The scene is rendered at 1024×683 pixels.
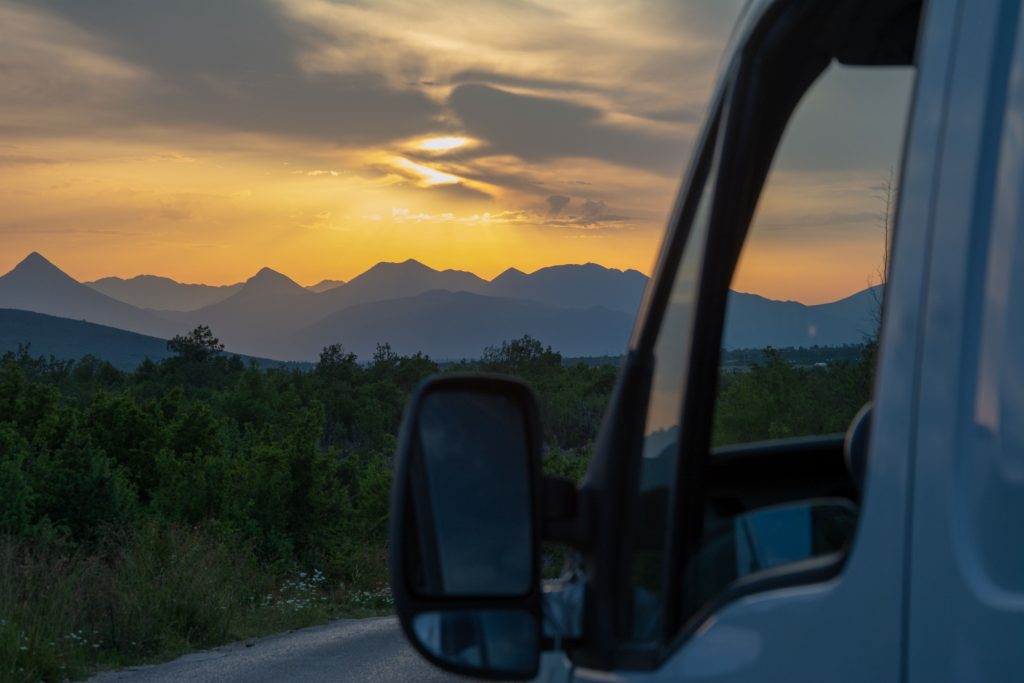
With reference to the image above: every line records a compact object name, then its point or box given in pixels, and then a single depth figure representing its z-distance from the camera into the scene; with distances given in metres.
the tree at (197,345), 101.62
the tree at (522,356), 90.19
